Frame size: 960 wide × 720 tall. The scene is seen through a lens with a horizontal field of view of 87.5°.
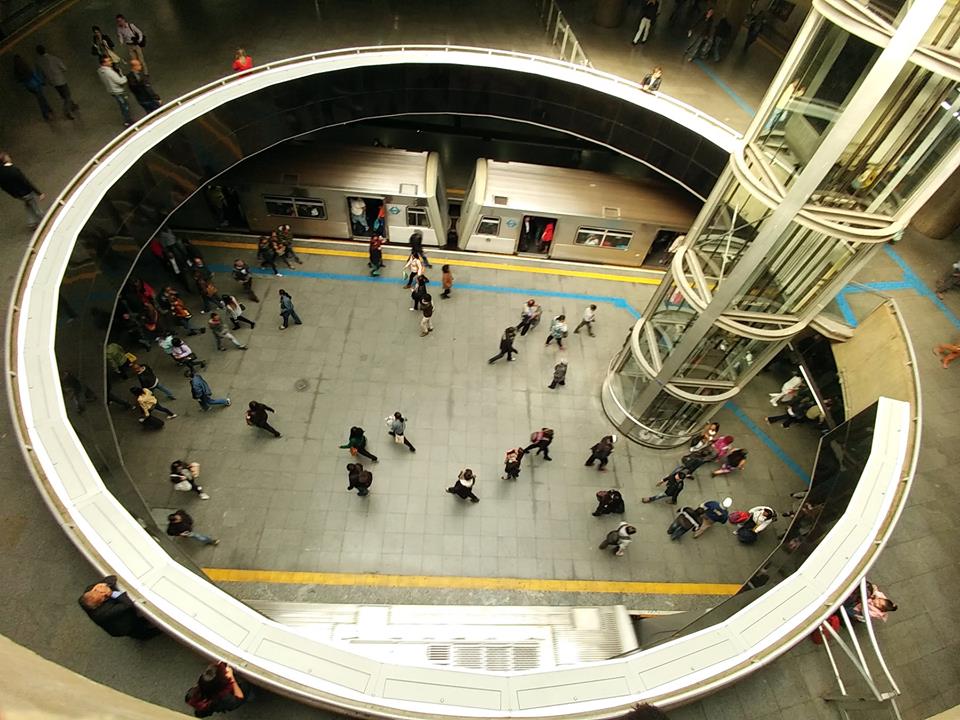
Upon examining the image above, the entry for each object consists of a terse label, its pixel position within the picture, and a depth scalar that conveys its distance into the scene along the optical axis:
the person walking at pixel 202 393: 11.44
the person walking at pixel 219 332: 12.72
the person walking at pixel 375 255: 15.00
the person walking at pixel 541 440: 11.46
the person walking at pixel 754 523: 10.80
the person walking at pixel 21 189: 8.82
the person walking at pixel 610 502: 10.82
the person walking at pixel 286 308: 13.42
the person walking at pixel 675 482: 11.15
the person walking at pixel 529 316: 13.93
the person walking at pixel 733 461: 11.73
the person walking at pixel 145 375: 10.92
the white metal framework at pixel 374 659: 5.30
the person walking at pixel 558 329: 13.70
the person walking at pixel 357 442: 11.10
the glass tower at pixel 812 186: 6.02
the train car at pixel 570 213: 15.79
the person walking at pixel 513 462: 11.17
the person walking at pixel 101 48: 11.79
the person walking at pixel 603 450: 11.60
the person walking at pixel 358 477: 10.49
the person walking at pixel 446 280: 14.65
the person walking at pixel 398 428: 11.35
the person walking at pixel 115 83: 11.40
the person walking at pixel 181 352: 11.84
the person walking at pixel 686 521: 10.75
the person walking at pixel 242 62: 12.80
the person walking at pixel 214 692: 5.10
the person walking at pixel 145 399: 11.04
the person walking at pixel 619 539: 10.20
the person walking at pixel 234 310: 12.96
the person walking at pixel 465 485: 10.67
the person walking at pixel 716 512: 10.78
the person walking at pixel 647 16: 15.74
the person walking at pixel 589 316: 14.28
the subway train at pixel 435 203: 15.48
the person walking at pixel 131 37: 12.33
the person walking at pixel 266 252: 14.94
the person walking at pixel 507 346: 13.13
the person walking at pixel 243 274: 14.13
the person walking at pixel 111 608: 5.27
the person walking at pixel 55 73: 11.12
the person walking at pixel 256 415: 11.10
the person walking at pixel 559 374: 13.09
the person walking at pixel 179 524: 9.15
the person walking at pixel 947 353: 10.70
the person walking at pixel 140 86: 11.86
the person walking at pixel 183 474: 10.06
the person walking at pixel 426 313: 13.63
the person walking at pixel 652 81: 13.64
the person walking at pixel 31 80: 11.11
